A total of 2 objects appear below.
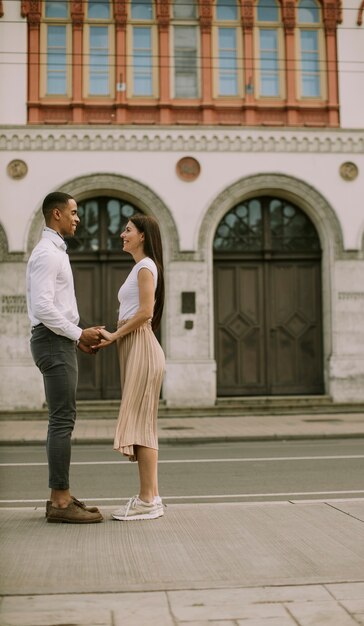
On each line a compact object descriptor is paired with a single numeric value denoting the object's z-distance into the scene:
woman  6.16
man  5.98
